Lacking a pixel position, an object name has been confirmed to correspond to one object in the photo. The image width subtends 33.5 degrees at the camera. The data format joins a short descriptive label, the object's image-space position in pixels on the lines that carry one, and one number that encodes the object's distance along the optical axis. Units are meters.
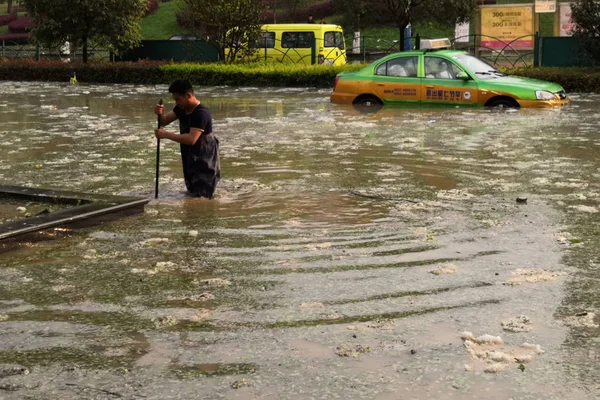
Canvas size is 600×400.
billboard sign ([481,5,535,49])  30.58
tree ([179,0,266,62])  30.80
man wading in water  9.52
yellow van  32.72
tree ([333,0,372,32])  35.56
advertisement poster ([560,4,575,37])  31.30
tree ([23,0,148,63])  33.91
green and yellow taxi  18.25
